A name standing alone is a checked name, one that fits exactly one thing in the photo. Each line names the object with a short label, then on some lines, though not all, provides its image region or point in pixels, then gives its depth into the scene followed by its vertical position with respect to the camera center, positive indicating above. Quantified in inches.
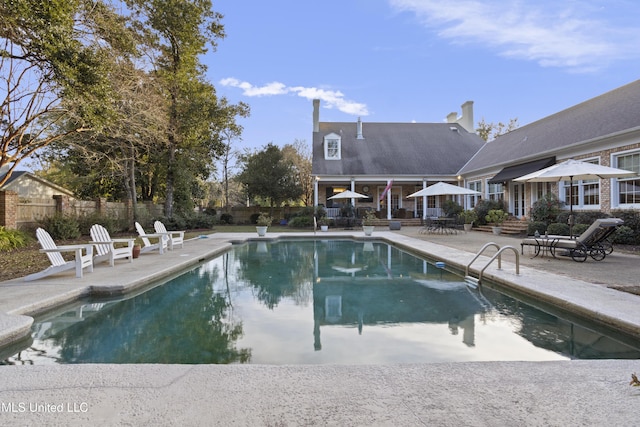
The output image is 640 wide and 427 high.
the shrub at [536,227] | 549.3 -31.7
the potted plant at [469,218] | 762.8 -22.4
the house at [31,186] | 916.0 +79.6
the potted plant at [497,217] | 693.9 -19.1
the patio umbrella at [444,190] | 681.0 +35.4
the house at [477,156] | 506.0 +110.4
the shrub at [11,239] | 406.6 -31.0
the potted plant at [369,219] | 815.7 -24.6
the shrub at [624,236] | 442.6 -38.4
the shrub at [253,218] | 1112.8 -23.8
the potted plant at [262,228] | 663.8 -35.1
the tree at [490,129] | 1547.7 +350.2
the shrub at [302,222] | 874.8 -30.2
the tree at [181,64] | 731.4 +332.1
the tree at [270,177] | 1035.9 +99.1
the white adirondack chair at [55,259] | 262.1 -36.5
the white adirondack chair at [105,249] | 326.3 -35.9
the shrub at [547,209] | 564.7 -3.5
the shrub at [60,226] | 530.6 -20.7
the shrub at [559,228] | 505.7 -31.9
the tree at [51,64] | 270.1 +136.5
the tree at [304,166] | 1448.1 +185.3
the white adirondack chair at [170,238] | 454.5 -34.6
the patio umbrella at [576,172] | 364.2 +37.0
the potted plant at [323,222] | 846.5 -30.1
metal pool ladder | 275.0 -59.4
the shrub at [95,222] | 603.3 -16.4
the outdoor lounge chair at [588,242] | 330.7 -36.0
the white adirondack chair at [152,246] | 420.5 -41.3
